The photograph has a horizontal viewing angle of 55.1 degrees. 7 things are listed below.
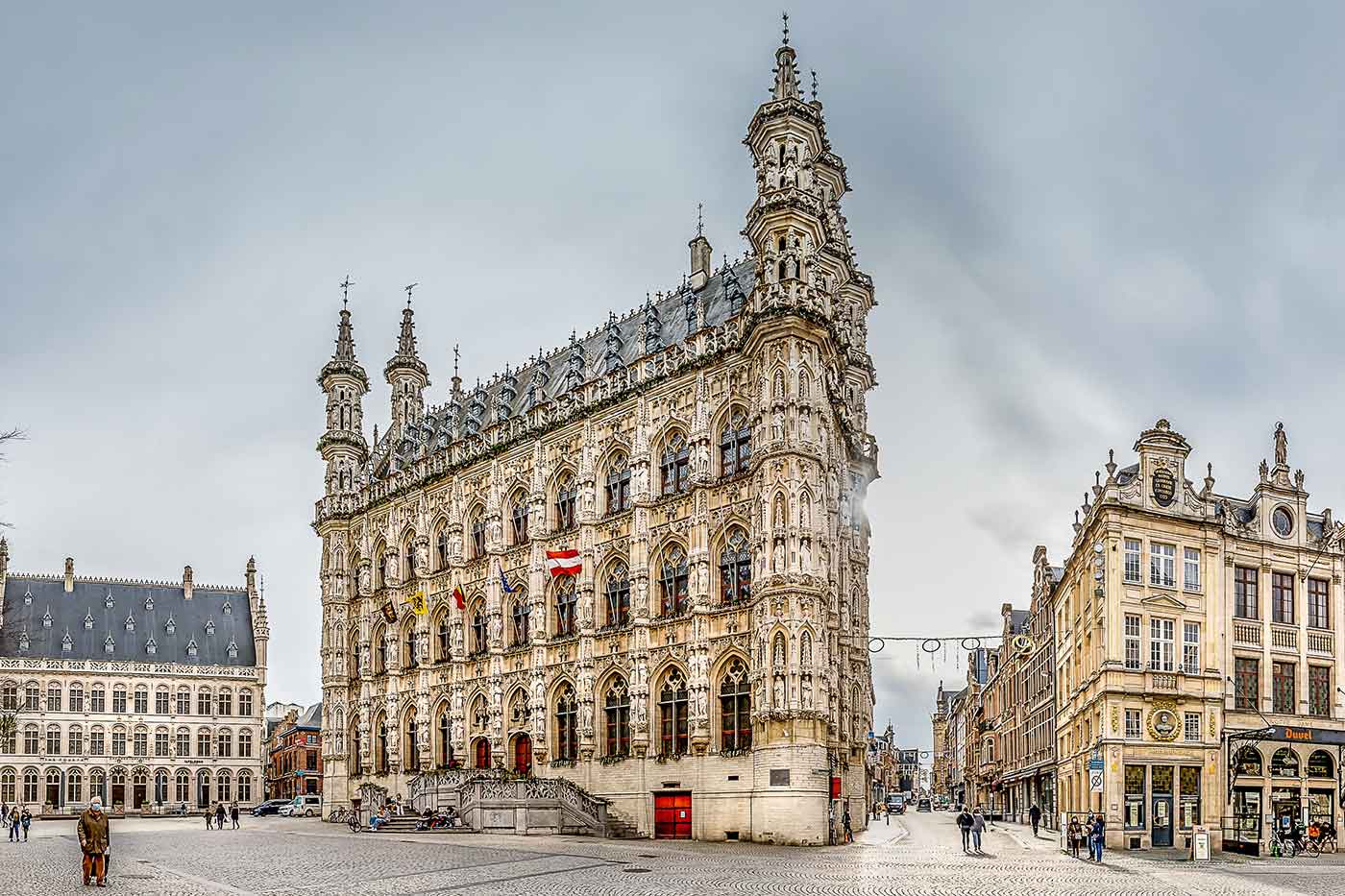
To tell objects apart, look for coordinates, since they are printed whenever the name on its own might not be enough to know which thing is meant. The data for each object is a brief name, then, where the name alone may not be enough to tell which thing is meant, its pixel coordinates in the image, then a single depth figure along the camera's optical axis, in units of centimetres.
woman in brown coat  2511
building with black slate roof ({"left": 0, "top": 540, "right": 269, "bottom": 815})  10106
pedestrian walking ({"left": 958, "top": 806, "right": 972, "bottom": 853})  4144
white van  8722
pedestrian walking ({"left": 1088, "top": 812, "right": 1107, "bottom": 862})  3941
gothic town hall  4444
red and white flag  5212
